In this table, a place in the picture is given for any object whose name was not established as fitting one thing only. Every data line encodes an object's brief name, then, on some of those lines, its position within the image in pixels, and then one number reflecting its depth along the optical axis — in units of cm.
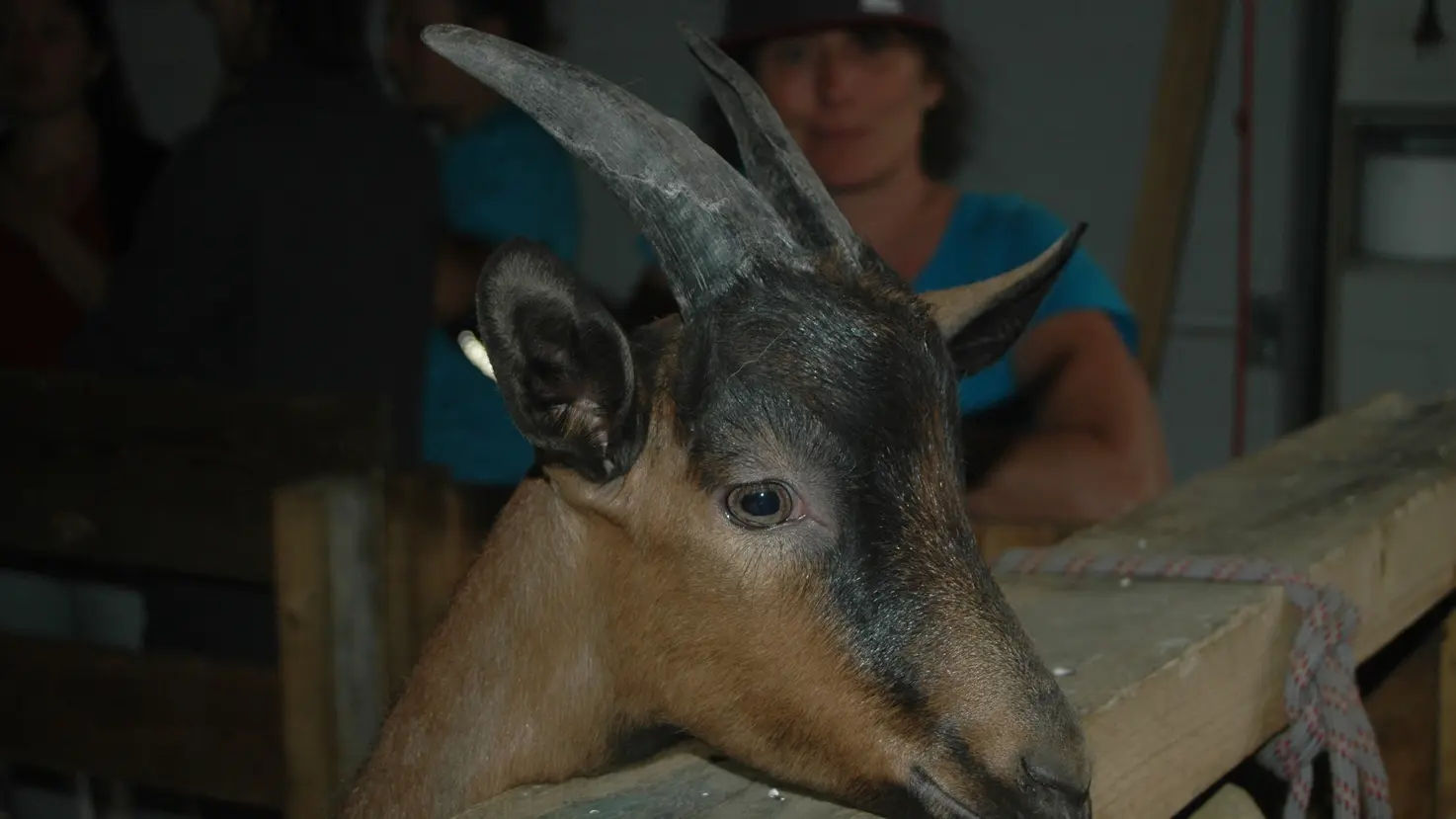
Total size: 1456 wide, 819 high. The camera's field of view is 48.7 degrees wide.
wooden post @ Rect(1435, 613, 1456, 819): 221
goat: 142
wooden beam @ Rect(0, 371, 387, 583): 315
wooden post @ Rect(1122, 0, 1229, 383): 324
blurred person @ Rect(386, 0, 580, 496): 342
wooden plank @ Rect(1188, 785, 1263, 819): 183
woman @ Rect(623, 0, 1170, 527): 283
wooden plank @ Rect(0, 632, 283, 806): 324
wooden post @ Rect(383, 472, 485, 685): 319
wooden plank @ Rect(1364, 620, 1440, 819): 218
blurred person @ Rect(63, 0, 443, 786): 335
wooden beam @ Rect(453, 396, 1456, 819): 150
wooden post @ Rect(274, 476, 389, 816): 299
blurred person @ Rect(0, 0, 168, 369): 414
